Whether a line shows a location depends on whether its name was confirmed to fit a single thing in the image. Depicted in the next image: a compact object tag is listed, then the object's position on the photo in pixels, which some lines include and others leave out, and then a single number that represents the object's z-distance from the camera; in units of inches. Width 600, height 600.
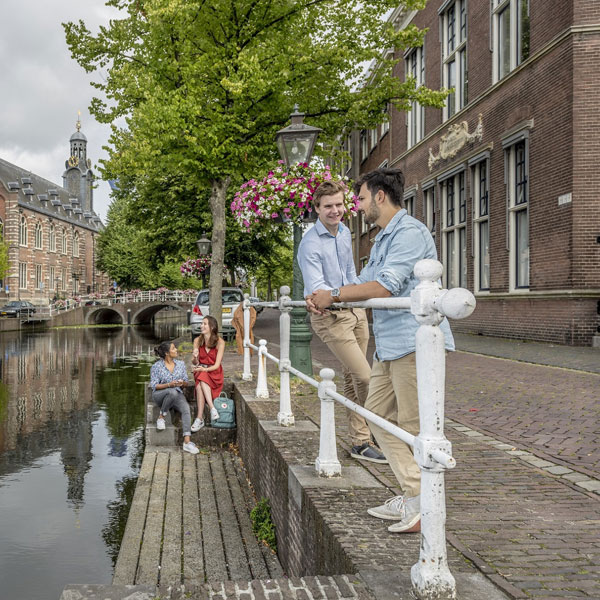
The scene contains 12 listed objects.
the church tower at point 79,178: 3590.1
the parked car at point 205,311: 799.1
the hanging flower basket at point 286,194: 326.0
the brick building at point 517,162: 468.1
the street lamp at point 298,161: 319.6
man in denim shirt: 111.3
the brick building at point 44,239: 2320.4
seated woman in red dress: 309.1
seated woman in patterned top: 308.2
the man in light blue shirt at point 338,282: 160.1
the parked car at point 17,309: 1674.5
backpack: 311.0
